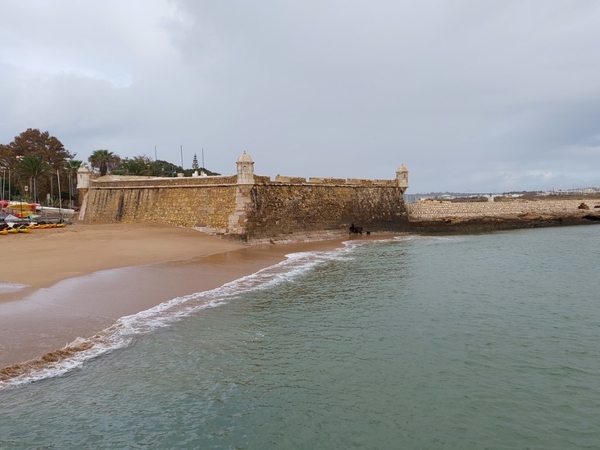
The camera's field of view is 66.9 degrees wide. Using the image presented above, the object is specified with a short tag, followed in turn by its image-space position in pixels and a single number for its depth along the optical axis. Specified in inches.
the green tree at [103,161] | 1919.3
